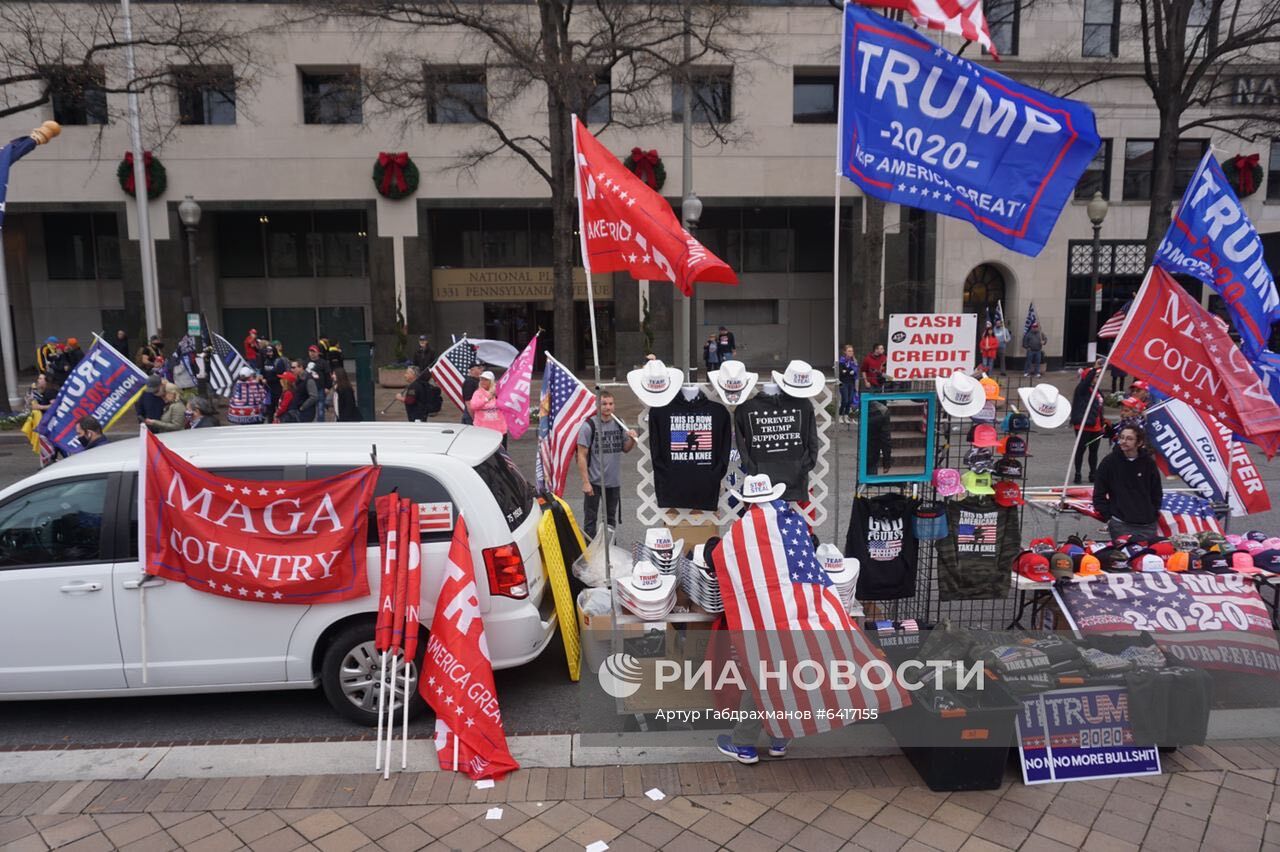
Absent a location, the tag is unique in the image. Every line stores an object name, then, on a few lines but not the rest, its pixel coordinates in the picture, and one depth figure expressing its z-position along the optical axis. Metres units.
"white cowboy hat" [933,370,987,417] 5.50
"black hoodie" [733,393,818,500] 6.01
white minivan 5.02
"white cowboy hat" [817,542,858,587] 5.21
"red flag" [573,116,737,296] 5.63
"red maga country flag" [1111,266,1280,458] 5.92
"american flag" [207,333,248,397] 16.08
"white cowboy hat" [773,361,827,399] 5.98
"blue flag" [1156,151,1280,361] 6.21
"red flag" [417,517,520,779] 4.71
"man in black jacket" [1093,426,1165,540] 6.73
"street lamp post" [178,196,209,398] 20.14
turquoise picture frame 5.68
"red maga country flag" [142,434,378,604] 4.98
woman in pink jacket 11.05
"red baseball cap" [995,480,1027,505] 5.76
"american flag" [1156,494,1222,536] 6.81
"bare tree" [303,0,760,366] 17.05
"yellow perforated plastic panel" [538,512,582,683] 5.67
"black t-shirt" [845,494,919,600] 5.80
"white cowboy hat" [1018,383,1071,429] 5.65
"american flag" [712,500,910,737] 4.48
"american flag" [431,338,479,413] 12.16
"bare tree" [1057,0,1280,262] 17.12
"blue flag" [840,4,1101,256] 5.18
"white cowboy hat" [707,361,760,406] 5.96
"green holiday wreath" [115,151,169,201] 26.27
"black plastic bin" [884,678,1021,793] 4.37
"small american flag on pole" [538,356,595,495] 7.49
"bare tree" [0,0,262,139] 17.12
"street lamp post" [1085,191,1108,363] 19.59
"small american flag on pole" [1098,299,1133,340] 10.85
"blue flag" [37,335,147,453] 9.81
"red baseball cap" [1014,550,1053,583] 5.68
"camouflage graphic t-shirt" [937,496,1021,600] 5.80
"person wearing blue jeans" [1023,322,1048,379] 25.77
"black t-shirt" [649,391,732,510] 6.09
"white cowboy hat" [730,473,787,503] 4.82
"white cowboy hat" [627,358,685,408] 5.93
